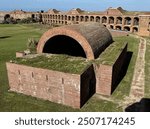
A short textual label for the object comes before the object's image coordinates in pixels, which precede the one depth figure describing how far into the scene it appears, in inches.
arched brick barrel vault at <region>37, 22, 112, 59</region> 861.8
